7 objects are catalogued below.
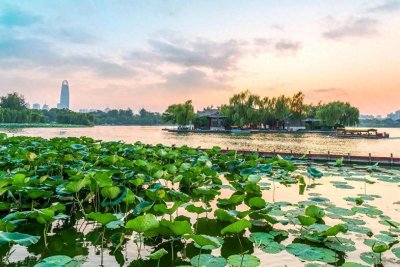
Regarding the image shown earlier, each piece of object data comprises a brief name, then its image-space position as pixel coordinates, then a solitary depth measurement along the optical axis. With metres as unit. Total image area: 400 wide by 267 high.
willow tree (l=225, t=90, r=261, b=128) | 52.69
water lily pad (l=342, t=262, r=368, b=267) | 2.71
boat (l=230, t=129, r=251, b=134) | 50.45
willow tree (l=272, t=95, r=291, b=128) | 52.88
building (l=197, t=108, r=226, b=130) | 56.09
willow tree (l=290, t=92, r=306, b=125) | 57.09
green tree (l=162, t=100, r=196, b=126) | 55.78
